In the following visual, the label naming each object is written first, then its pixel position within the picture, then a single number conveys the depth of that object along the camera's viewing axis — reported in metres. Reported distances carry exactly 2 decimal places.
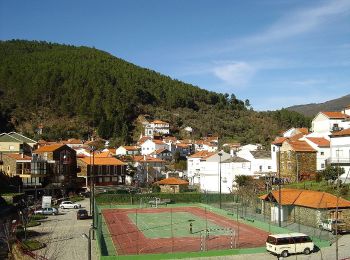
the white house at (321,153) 57.00
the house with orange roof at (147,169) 81.25
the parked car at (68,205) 50.29
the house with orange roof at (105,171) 69.38
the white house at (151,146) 110.19
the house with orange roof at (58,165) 61.31
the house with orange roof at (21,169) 59.84
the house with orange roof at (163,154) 103.70
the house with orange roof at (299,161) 56.78
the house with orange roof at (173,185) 63.04
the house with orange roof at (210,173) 66.38
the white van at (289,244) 25.47
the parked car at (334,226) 31.82
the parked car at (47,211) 44.89
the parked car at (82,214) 41.57
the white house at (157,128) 137.25
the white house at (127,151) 107.79
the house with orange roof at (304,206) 33.28
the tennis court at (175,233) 28.23
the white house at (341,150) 48.22
